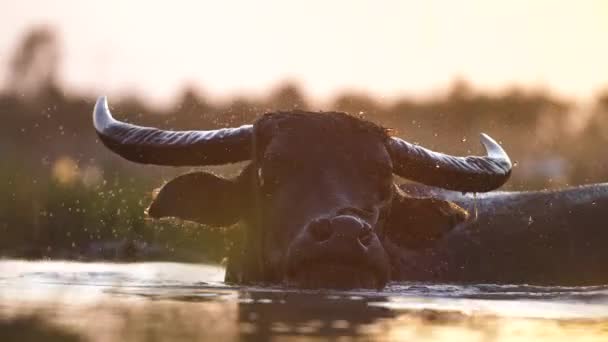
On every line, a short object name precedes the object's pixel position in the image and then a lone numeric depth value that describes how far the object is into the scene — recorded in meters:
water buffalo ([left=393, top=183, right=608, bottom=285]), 10.47
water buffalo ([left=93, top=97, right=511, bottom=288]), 7.98
